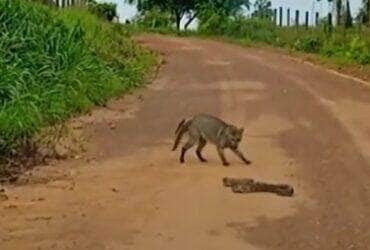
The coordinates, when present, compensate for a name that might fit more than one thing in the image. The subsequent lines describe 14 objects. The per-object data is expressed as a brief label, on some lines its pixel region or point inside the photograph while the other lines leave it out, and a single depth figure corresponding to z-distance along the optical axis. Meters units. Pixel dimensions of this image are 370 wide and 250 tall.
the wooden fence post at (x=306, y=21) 42.44
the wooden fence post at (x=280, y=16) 46.53
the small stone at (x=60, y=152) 12.90
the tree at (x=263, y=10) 49.88
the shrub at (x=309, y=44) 34.53
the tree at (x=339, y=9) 37.48
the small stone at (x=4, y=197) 10.34
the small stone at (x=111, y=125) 15.67
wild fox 12.20
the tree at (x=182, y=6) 49.53
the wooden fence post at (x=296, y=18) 43.37
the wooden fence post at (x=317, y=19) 43.21
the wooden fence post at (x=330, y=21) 37.34
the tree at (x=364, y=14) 38.92
